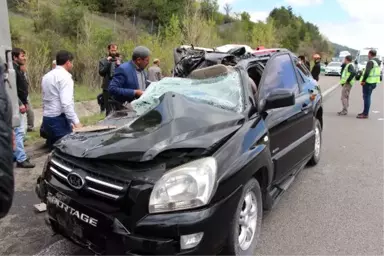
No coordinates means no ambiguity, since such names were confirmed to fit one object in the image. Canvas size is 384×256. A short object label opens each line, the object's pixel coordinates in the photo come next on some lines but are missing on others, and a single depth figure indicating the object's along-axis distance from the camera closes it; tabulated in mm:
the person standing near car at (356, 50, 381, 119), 10586
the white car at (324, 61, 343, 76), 33094
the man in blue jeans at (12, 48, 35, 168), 5398
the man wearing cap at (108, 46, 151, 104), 5215
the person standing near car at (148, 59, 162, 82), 9789
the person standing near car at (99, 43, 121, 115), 7816
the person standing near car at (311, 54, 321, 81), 14180
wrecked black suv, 2451
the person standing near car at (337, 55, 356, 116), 11289
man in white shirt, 4598
